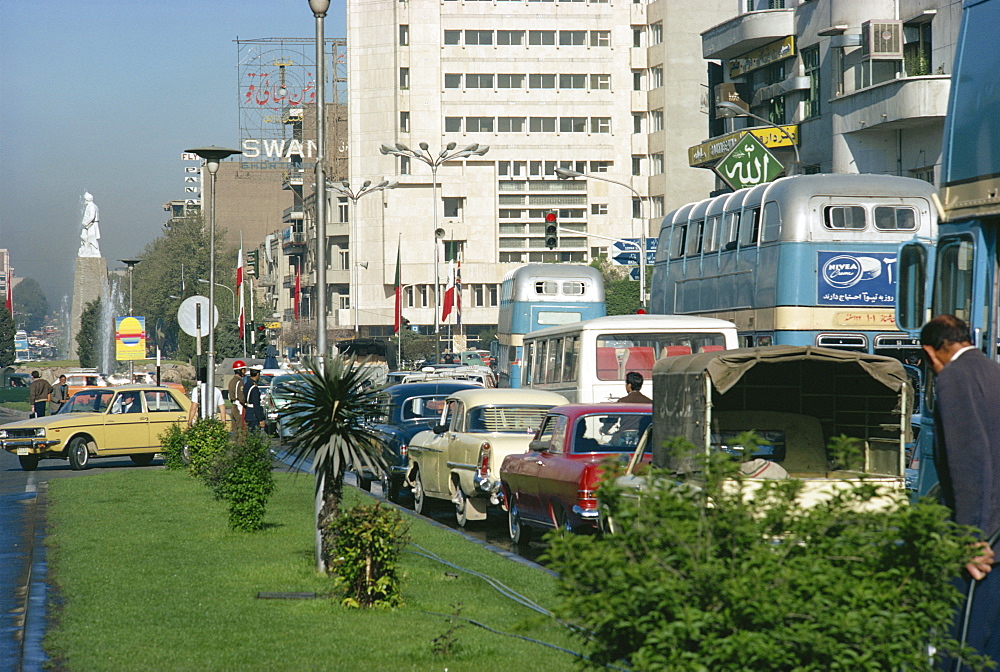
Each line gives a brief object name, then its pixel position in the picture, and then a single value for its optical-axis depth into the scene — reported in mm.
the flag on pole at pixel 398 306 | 64400
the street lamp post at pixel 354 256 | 115025
